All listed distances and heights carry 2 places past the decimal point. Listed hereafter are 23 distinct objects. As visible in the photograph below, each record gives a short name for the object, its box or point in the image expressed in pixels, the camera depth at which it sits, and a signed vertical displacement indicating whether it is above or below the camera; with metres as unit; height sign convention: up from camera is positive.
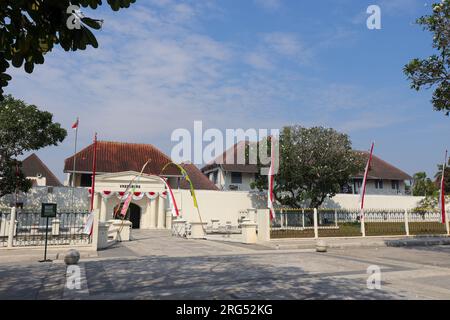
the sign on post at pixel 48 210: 12.45 -0.13
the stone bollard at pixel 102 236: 15.92 -1.31
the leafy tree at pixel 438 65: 13.43 +5.51
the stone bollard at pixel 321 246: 15.16 -1.63
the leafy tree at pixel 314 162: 30.86 +3.87
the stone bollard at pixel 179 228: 24.38 -1.46
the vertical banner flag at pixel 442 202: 21.75 +0.33
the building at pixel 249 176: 40.91 +3.87
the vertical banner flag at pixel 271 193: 19.55 +0.74
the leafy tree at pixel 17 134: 24.69 +5.04
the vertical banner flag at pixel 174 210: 23.75 -0.22
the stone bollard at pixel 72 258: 10.29 -1.47
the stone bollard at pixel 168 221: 34.22 -1.36
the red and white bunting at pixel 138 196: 32.25 +0.95
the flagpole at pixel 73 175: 31.25 +2.84
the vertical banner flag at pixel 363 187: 20.50 +1.13
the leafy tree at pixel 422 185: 47.77 +3.06
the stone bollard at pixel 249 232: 19.25 -1.35
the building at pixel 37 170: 46.15 +4.69
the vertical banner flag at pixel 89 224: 14.60 -0.72
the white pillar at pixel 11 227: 13.77 -0.83
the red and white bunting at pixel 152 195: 32.97 +1.06
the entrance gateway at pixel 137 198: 32.03 +0.79
